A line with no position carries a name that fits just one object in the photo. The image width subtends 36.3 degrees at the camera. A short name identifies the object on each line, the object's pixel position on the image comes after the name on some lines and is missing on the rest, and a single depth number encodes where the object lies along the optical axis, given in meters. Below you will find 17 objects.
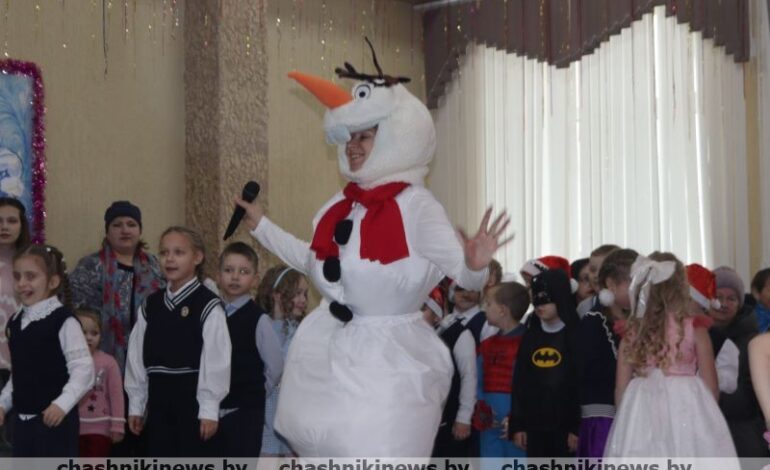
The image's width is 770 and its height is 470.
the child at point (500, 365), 5.44
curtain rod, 9.12
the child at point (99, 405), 5.16
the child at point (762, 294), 5.88
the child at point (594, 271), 5.61
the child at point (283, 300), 5.61
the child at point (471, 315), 5.86
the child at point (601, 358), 4.95
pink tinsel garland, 6.66
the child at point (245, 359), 4.67
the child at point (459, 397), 5.33
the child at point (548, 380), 5.06
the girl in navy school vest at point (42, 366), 4.36
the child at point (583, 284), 6.00
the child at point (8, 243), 5.57
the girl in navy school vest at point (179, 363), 4.44
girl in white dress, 4.20
